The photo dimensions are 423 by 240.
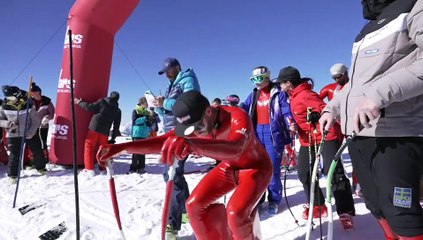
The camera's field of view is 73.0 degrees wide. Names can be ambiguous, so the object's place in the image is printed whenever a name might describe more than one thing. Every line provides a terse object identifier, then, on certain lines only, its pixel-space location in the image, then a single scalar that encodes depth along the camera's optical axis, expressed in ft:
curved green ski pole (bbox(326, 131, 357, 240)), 6.12
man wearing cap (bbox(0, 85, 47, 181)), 21.39
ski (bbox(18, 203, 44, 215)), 14.45
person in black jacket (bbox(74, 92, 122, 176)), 22.47
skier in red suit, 6.23
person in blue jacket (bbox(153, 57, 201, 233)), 10.93
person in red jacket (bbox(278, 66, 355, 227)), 10.44
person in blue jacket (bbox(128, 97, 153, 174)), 25.16
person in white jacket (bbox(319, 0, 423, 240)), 4.44
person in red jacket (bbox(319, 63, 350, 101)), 14.33
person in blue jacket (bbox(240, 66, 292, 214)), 13.57
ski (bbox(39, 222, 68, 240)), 11.56
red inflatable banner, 23.00
